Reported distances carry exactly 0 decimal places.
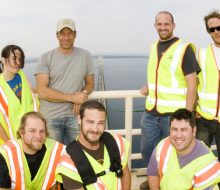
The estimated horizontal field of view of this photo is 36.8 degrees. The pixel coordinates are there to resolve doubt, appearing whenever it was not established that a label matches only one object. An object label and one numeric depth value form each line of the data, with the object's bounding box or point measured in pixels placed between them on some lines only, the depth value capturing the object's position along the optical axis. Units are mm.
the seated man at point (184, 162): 2445
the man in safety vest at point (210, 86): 2945
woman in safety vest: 2910
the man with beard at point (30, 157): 2387
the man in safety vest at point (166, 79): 2957
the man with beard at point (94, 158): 2287
